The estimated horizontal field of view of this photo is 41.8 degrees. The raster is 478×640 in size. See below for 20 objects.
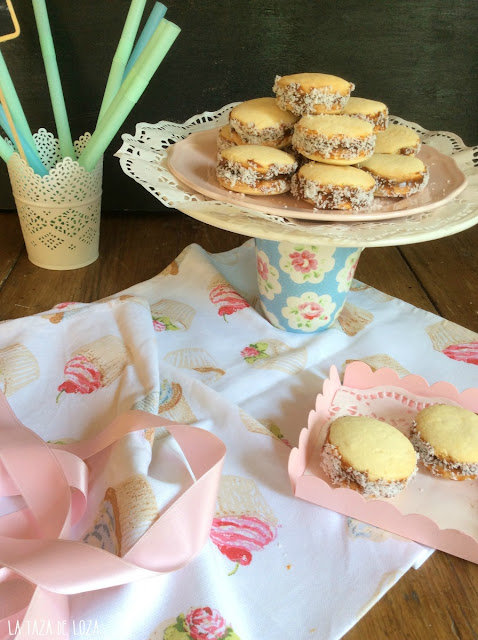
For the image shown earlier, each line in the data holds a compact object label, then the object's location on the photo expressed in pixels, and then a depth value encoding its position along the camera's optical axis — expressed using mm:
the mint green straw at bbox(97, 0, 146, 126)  676
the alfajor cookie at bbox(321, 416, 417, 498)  420
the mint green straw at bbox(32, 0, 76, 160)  725
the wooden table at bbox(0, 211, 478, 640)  727
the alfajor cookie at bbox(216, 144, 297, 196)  563
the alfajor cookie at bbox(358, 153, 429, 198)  573
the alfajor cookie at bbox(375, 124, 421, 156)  624
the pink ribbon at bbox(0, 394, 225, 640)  334
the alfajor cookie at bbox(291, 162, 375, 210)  542
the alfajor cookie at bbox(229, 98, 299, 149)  602
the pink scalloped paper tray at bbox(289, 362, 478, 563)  405
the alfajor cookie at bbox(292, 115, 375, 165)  552
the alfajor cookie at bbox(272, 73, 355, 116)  589
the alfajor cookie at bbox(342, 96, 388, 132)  614
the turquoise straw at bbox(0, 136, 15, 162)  705
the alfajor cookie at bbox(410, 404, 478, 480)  439
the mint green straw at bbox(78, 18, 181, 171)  619
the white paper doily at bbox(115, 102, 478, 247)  505
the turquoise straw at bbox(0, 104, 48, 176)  707
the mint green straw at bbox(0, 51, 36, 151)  667
